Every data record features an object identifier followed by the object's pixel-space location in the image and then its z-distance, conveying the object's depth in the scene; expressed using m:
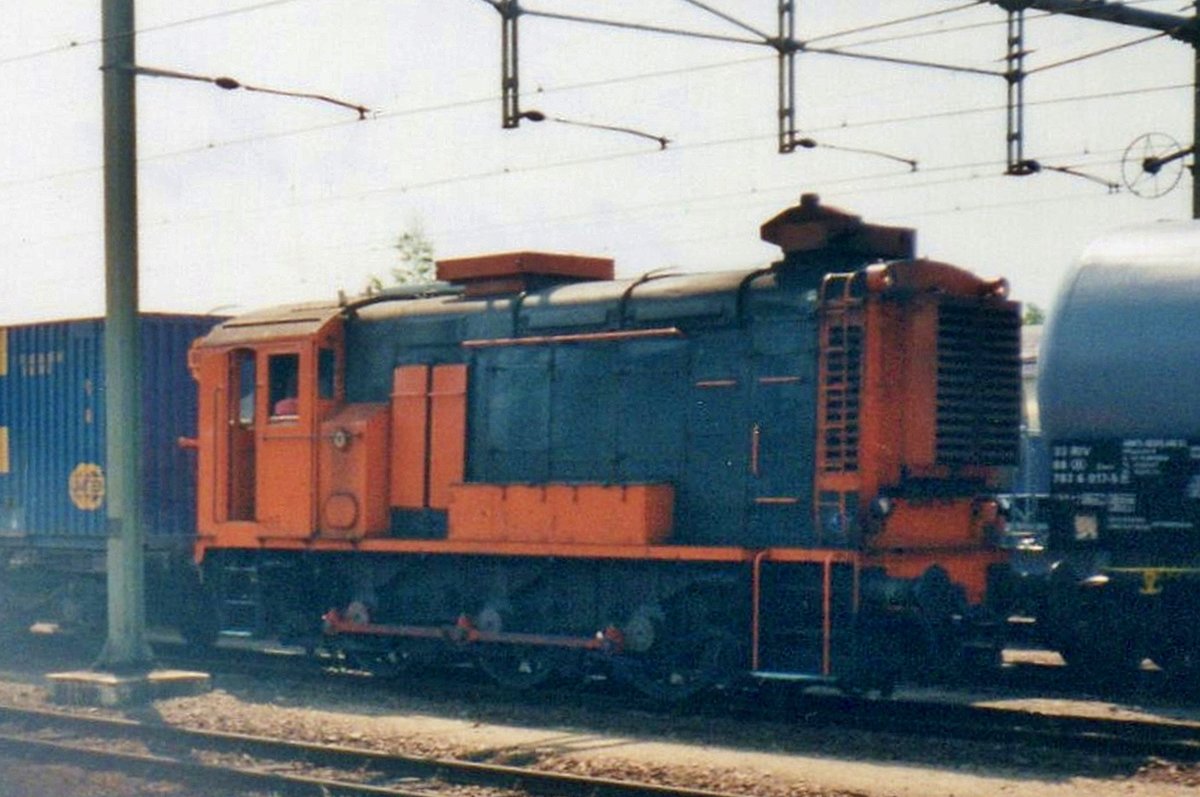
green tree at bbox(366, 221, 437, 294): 55.34
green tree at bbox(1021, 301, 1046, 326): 95.04
